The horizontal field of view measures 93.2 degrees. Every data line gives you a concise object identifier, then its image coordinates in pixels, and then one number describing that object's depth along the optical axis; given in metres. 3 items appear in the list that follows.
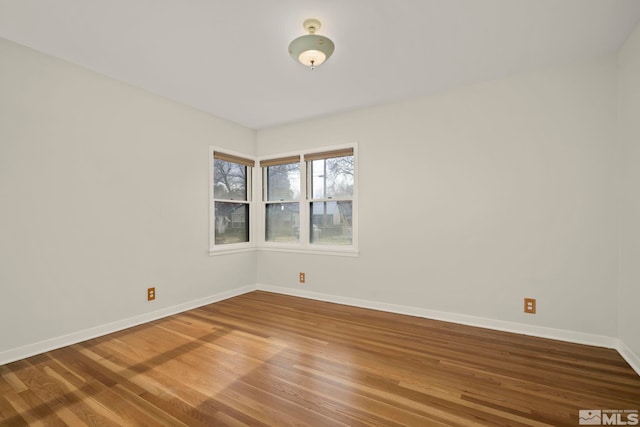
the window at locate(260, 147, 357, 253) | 4.06
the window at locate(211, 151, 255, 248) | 4.21
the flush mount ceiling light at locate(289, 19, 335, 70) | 2.22
